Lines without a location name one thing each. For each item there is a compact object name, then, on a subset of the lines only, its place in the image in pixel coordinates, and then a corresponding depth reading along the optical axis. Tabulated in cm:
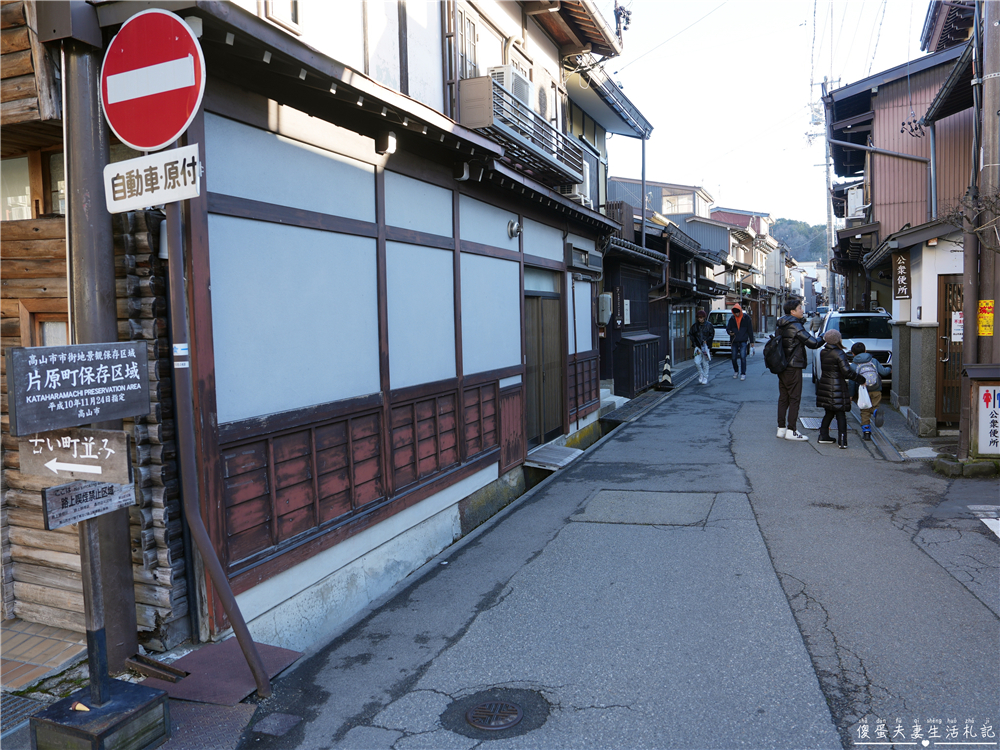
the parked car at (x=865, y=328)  1752
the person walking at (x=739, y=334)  2147
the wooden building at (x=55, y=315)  398
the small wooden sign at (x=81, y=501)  312
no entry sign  350
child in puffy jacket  1140
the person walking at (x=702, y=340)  2046
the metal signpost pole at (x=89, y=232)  371
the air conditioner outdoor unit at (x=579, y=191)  1300
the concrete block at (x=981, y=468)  870
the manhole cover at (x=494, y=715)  380
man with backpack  1112
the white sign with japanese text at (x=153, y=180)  342
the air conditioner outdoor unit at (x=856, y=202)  2405
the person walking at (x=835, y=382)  1052
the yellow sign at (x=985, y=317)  924
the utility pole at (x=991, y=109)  884
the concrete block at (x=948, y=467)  883
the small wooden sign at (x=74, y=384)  294
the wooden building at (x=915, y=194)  1119
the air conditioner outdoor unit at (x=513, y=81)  937
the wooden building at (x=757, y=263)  5216
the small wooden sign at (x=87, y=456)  325
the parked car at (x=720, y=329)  3416
